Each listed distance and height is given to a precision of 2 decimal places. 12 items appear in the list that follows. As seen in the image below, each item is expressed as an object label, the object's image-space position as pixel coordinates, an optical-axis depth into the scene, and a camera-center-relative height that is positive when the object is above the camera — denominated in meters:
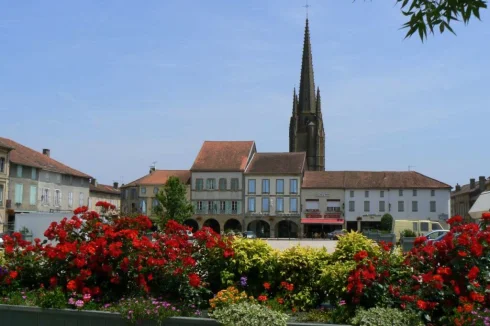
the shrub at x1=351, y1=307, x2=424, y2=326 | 6.40 -1.04
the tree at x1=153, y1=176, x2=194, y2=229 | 50.97 +1.88
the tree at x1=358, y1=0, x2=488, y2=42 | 3.95 +1.47
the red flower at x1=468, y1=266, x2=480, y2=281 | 6.46 -0.51
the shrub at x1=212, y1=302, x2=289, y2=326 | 6.52 -1.08
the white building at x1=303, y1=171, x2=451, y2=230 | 62.88 +3.01
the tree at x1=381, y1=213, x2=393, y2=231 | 58.91 +0.35
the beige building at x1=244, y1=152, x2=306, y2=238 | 64.69 +2.50
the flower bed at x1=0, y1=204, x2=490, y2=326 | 6.68 -0.72
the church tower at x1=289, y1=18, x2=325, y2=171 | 96.12 +17.79
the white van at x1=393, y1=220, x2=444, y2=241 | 40.20 +0.00
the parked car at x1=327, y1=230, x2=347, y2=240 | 55.36 -1.06
